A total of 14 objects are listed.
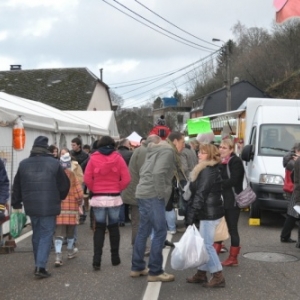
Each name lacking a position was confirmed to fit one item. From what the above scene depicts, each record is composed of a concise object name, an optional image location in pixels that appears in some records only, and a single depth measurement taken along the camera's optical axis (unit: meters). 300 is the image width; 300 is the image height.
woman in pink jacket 7.00
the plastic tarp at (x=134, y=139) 21.12
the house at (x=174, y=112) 84.69
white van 10.39
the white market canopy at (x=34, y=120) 9.67
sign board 20.68
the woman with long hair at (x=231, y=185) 6.97
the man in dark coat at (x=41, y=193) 6.63
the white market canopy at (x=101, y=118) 23.45
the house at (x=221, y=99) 60.34
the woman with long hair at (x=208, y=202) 6.02
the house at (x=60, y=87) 41.12
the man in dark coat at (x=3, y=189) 5.78
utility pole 33.50
